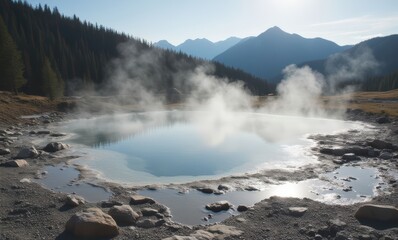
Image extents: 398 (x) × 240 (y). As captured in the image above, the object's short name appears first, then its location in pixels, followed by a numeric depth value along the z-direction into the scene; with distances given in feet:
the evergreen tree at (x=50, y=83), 293.84
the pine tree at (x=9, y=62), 271.76
